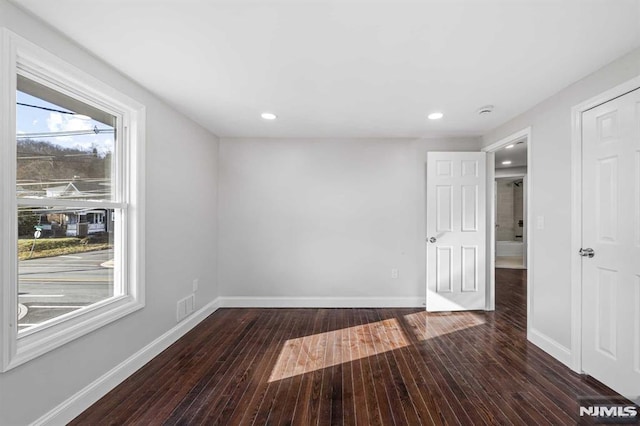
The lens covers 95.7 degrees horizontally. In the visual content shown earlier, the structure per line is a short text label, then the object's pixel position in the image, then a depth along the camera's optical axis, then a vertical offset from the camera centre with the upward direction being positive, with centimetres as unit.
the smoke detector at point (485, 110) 295 +108
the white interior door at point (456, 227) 389 -18
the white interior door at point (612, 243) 196 -21
